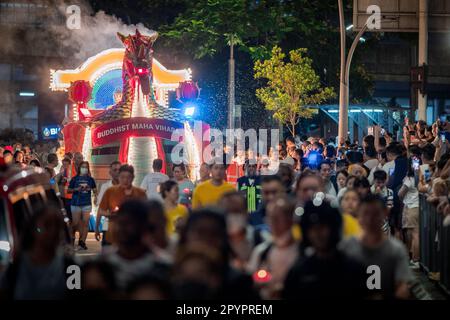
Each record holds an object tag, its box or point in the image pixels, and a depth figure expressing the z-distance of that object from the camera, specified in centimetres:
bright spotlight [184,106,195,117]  2429
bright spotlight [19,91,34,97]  6519
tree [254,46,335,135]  3784
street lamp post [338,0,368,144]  3033
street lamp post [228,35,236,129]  3329
